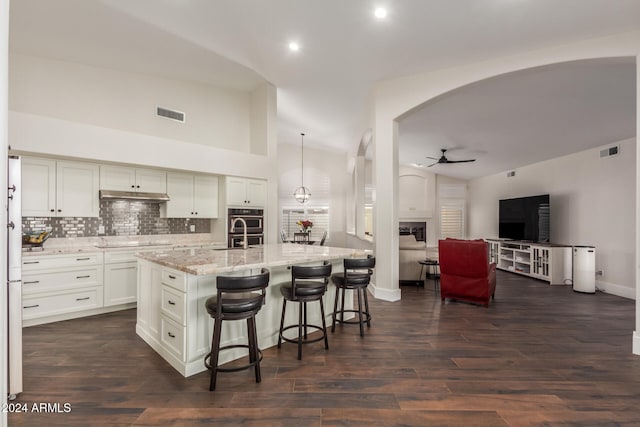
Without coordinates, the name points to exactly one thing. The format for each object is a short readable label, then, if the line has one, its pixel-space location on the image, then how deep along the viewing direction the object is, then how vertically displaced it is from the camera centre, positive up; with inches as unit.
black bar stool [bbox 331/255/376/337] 138.2 -26.2
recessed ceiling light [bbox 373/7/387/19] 129.1 +85.2
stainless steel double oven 221.0 -6.6
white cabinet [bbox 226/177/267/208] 220.2 +18.3
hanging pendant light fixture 374.3 +27.7
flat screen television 271.4 -0.4
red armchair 183.3 -31.8
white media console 247.0 -35.3
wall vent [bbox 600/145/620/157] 215.3 +47.0
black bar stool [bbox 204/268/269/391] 94.0 -26.9
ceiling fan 299.9 +56.0
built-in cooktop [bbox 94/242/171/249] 180.9 -16.2
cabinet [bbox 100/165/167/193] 182.9 +23.1
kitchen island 102.6 -29.1
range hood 179.8 +12.8
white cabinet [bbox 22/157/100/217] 160.1 +15.4
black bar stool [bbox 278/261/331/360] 116.6 -26.5
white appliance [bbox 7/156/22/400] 86.7 -17.0
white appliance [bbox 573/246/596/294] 218.2 -35.9
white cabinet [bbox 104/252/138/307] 170.2 -33.3
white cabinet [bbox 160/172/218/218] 207.6 +14.4
